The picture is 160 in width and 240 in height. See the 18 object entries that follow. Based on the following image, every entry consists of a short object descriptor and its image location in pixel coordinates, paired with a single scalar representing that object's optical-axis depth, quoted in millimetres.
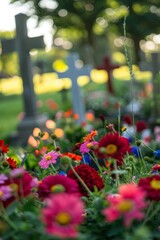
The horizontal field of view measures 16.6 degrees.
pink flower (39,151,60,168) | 1229
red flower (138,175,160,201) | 865
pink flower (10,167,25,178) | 880
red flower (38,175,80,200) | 955
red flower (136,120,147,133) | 2503
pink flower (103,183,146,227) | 737
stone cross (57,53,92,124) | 7160
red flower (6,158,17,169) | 1249
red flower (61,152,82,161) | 1351
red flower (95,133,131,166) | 979
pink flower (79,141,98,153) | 1216
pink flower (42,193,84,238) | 711
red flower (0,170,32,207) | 950
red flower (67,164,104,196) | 1114
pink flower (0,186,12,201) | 918
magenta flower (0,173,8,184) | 973
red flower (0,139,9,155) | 1335
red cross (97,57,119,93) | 11695
